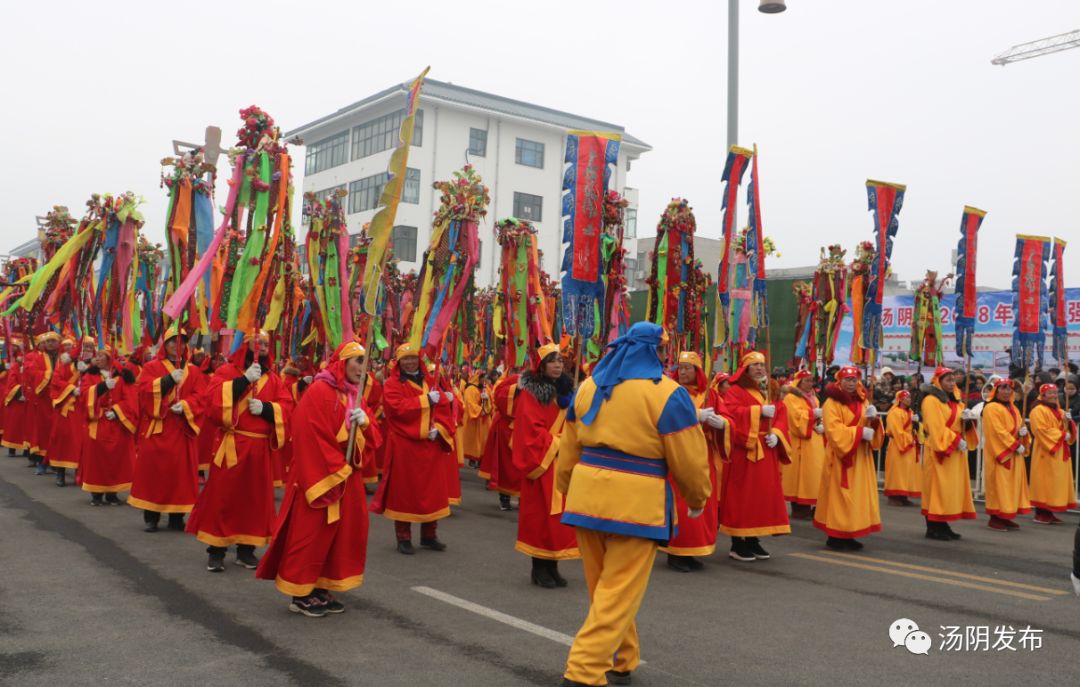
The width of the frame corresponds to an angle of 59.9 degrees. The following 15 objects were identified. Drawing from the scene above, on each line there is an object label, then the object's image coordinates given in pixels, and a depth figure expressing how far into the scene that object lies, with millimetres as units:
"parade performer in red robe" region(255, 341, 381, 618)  5902
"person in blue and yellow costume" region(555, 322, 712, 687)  4535
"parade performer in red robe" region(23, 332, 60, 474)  13664
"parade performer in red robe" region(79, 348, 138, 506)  10523
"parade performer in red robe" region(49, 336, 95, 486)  12578
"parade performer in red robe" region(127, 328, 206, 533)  9000
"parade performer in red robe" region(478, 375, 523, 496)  10711
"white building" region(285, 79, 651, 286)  38094
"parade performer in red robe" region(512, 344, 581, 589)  7055
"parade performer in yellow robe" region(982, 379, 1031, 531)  10742
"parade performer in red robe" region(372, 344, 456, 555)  8445
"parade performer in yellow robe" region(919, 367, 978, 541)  9906
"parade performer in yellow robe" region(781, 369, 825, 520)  11414
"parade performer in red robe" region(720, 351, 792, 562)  8391
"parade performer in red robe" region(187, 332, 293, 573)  7309
